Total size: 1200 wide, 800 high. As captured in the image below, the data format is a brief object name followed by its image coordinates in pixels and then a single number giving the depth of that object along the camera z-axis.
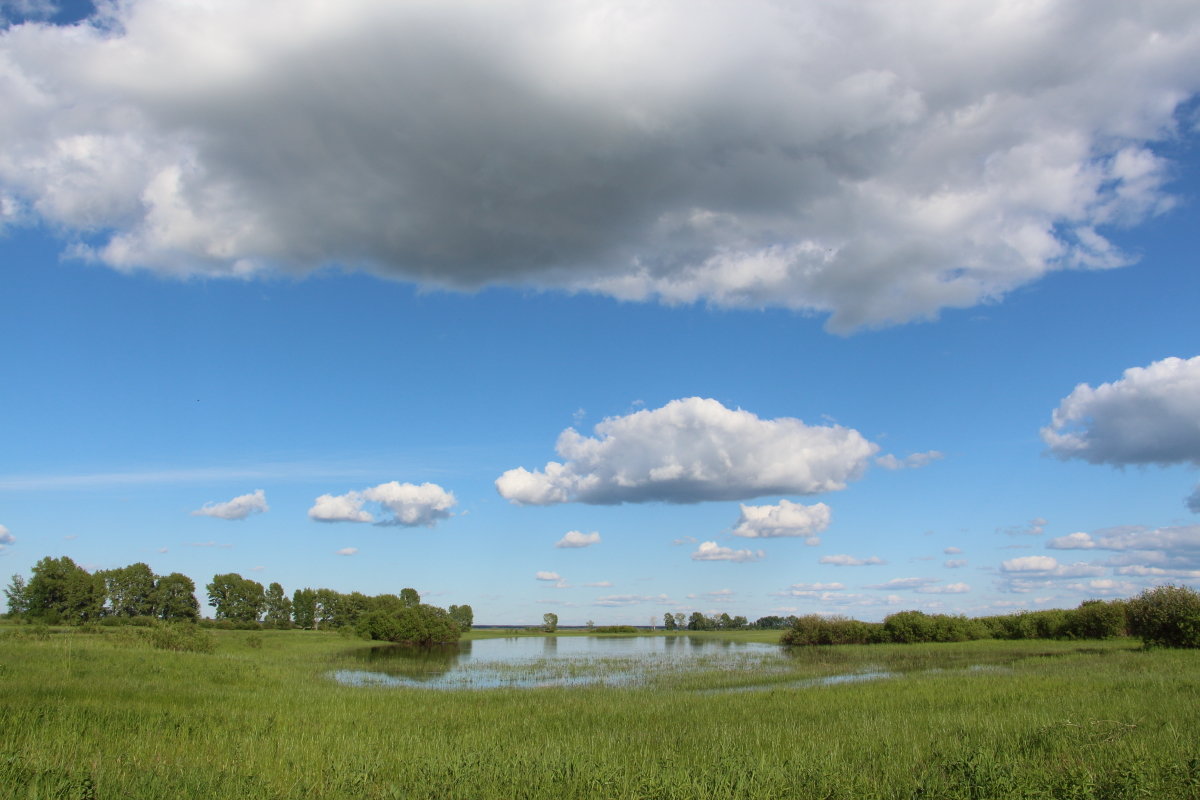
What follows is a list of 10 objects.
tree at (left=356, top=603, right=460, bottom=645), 71.88
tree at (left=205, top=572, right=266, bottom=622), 125.75
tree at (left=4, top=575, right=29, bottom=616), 98.81
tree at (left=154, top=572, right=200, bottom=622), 113.06
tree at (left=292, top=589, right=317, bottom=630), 136.75
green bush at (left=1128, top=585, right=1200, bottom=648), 36.06
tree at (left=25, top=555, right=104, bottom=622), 98.44
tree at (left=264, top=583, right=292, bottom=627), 131.38
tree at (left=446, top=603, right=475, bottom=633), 160.93
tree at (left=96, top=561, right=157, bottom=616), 110.50
